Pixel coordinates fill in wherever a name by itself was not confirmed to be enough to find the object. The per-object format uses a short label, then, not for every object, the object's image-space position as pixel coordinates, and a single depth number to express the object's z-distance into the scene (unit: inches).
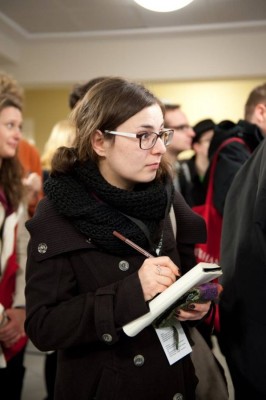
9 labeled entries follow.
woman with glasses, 39.4
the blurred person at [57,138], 93.4
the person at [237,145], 68.9
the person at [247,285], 43.6
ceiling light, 72.6
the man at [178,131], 100.5
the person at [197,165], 101.7
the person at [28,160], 69.1
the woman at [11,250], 62.3
